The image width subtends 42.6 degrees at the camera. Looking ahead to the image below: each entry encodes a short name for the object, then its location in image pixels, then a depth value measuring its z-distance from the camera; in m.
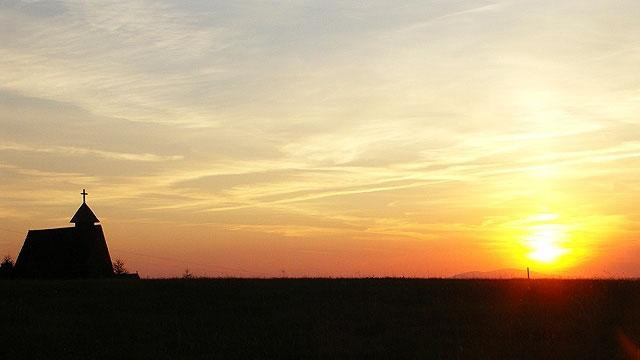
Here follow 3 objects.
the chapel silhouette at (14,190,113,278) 70.00
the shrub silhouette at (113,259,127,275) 93.75
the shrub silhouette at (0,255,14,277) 75.01
